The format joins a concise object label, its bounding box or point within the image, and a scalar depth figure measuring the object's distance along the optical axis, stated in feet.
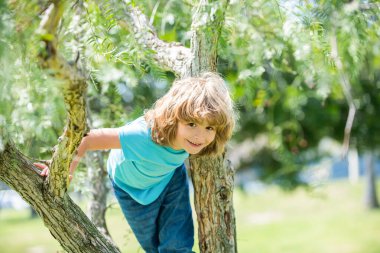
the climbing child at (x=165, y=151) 6.48
